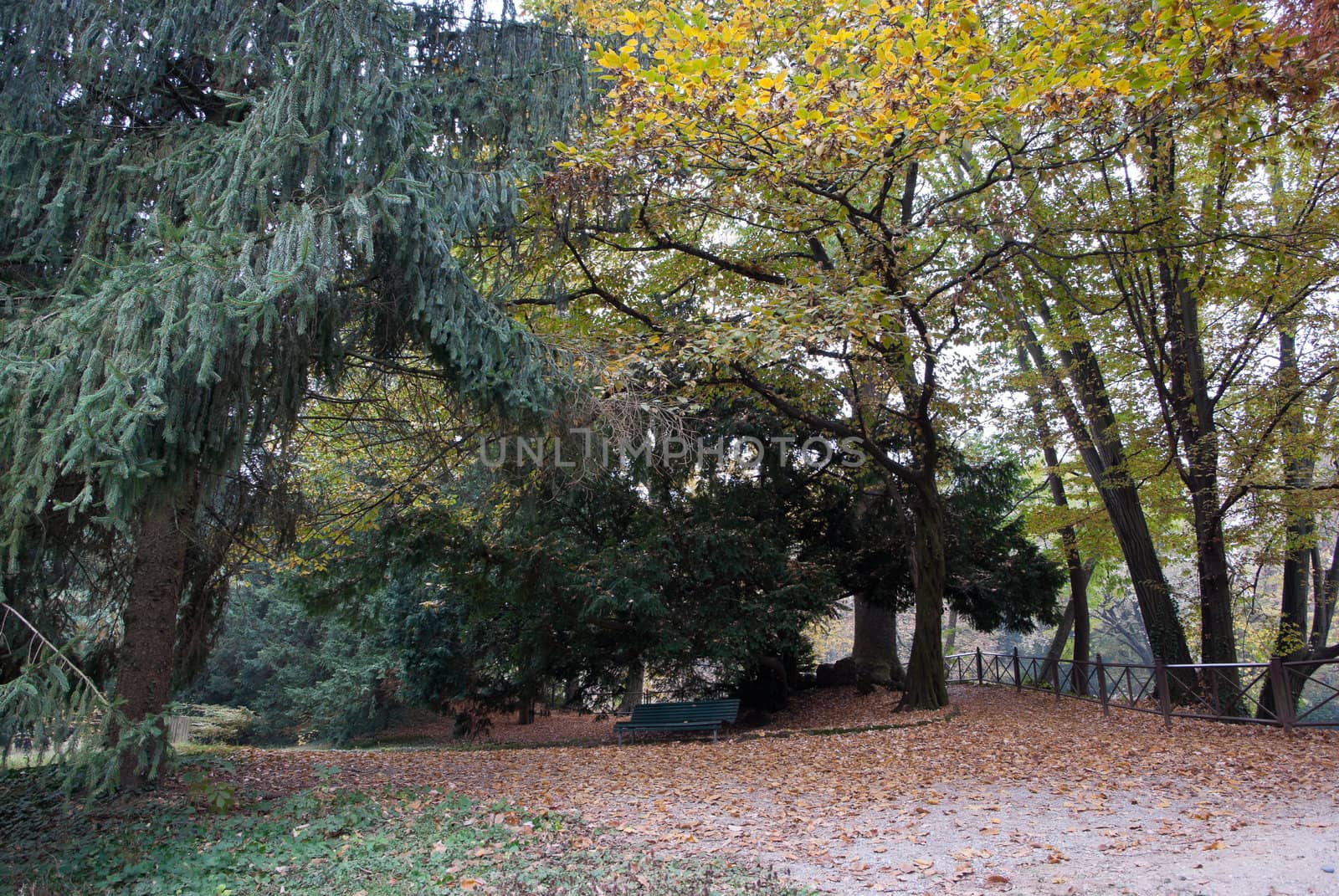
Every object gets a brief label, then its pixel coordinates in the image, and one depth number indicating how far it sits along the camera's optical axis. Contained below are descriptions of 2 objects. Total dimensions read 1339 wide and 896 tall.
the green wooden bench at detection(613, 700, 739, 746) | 10.92
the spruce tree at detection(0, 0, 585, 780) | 4.52
